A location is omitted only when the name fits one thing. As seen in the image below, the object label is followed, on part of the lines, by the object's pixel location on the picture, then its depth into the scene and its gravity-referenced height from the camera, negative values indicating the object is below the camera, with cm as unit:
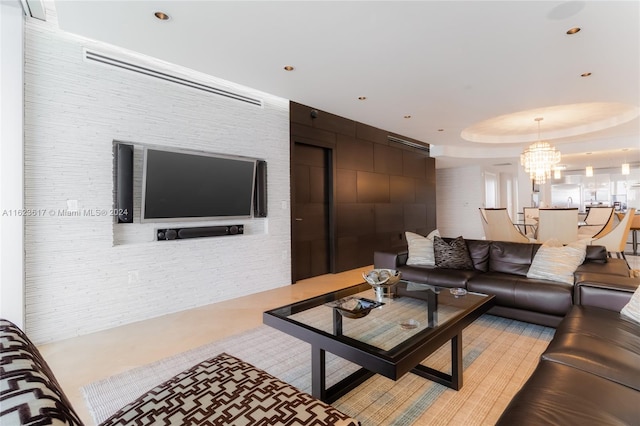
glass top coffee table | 158 -69
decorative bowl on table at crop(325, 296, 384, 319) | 216 -67
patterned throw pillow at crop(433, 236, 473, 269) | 374 -49
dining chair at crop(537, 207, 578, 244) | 510 -18
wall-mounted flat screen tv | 334 +39
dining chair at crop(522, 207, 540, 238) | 738 -12
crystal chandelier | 587 +105
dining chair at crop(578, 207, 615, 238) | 575 -17
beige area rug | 180 -113
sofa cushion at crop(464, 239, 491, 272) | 381 -49
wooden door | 506 +10
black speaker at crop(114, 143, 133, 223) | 311 +38
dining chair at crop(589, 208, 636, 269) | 491 -37
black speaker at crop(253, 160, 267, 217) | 434 +36
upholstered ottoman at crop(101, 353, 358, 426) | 116 -76
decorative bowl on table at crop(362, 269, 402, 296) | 254 -54
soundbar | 350 -17
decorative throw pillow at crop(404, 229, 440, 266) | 392 -47
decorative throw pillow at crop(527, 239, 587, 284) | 298 -48
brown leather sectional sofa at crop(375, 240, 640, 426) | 118 -72
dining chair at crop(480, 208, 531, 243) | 552 -23
